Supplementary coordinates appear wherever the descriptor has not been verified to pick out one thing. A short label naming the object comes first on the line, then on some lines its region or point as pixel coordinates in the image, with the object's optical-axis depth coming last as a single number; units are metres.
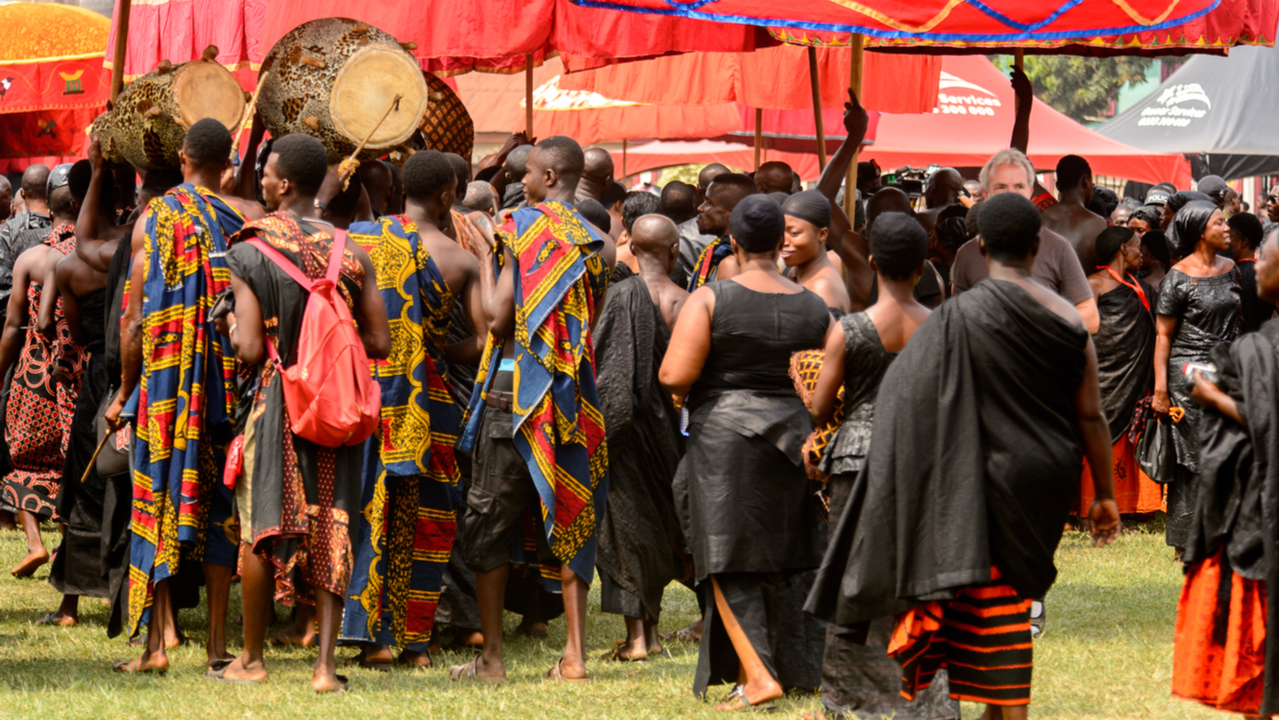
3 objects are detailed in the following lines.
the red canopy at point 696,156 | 52.56
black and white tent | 44.81
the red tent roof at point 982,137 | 42.41
